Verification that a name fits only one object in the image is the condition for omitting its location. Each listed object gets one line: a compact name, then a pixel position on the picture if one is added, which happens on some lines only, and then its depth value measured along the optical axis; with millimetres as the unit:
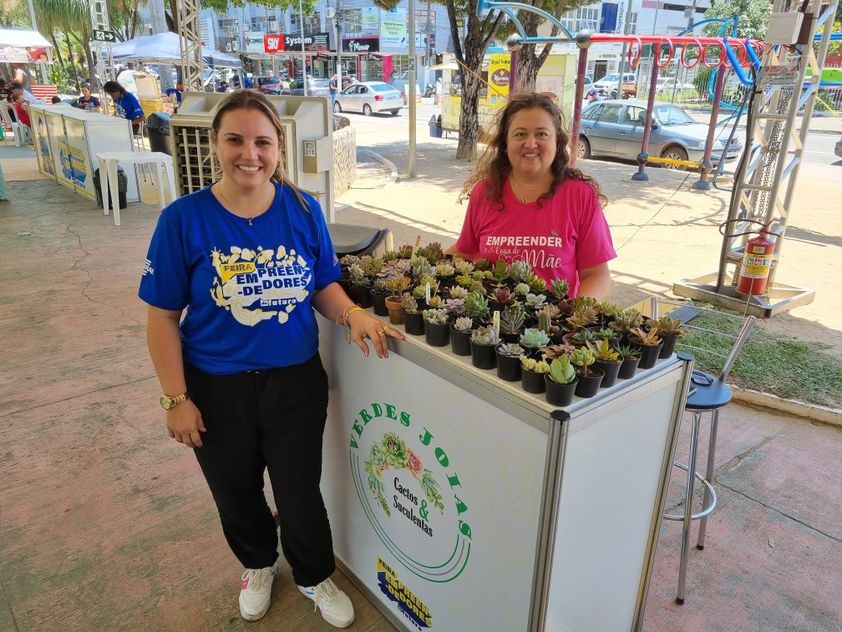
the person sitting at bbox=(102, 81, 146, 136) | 10797
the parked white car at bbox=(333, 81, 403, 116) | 25891
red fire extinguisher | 5191
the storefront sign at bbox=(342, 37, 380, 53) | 43750
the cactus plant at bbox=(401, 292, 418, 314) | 1773
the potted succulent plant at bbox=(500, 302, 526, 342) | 1638
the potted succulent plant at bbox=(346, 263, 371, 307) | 2012
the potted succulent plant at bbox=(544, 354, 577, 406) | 1373
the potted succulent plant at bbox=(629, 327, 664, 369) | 1571
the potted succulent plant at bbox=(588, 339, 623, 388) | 1471
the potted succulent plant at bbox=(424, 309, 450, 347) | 1674
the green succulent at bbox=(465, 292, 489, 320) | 1717
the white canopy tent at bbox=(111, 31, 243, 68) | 21031
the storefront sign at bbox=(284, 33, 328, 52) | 40738
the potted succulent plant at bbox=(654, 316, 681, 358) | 1633
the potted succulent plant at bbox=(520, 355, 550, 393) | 1424
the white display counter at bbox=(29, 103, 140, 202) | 8984
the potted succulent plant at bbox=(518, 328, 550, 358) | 1539
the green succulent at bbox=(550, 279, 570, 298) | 1945
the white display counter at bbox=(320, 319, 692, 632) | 1499
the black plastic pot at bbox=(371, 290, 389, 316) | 1928
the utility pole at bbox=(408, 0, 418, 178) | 11086
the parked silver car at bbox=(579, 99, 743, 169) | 12992
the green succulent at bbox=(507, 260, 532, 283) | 2039
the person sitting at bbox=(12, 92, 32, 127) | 16484
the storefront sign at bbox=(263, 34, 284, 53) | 33406
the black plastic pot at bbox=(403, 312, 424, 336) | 1765
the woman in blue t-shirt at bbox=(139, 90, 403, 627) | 1751
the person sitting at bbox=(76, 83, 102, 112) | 18556
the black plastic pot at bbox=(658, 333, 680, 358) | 1635
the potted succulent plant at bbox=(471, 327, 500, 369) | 1547
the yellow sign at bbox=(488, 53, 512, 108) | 13945
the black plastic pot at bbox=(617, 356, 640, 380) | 1521
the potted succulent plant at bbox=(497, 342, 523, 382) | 1491
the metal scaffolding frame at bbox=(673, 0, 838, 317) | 4922
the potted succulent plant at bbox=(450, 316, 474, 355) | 1617
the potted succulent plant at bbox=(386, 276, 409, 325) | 1841
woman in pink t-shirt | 2232
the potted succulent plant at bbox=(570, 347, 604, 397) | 1421
